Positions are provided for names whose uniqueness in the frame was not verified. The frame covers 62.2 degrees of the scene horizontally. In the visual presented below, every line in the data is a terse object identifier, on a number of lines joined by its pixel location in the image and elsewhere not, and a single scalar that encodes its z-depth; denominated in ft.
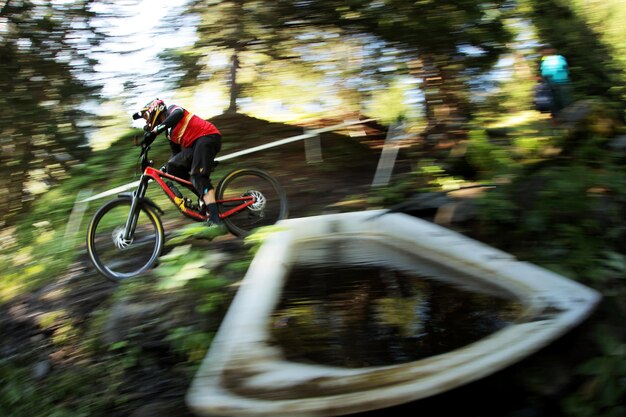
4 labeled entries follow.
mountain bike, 15.23
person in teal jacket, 17.20
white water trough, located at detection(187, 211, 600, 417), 6.78
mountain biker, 15.49
